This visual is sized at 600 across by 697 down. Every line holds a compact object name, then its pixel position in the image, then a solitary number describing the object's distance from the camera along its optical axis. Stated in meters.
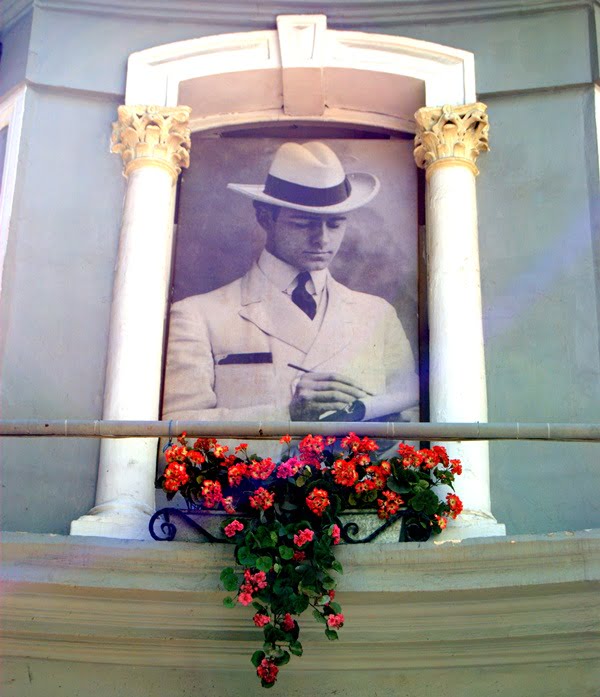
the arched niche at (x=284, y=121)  8.45
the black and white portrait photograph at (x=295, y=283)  8.90
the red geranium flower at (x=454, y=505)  7.70
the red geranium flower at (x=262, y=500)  7.43
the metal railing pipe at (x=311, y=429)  7.64
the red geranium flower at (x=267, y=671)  7.16
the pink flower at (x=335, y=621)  7.20
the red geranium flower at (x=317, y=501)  7.42
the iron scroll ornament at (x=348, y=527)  7.60
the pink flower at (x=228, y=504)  7.50
